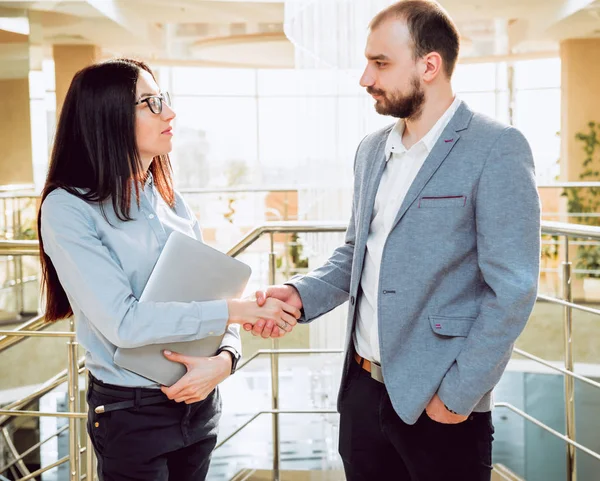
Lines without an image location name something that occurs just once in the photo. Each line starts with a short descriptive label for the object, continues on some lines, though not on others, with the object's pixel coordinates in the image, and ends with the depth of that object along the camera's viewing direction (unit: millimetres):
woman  1433
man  1415
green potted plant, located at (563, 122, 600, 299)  8680
